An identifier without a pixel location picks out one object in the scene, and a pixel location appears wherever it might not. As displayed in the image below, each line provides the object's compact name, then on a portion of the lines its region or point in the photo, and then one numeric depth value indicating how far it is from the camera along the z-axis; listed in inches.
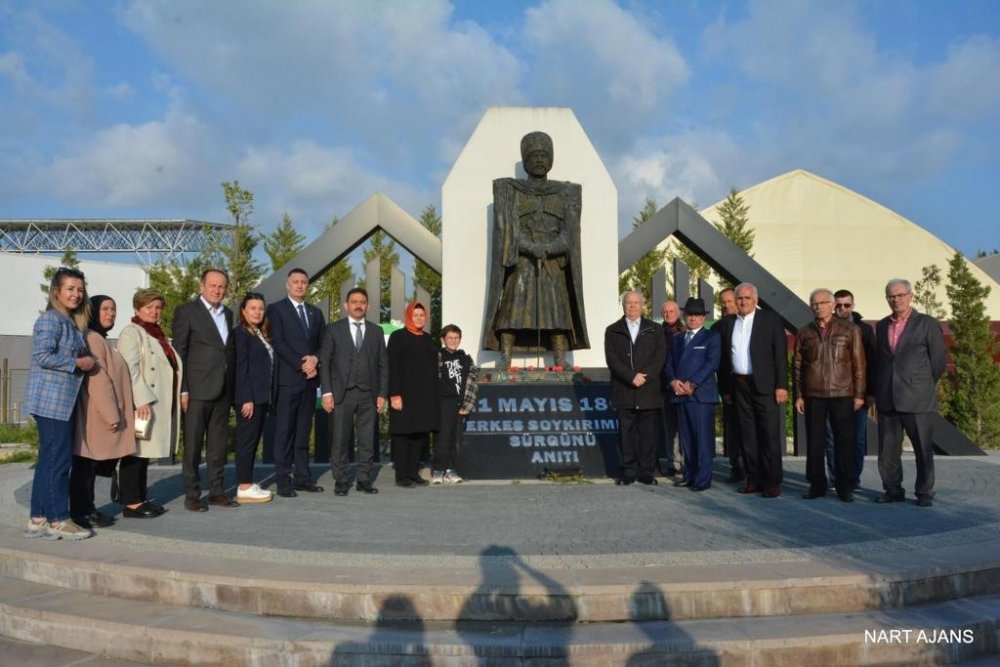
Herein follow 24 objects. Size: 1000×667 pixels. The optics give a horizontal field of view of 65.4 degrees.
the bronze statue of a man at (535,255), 332.8
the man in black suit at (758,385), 242.1
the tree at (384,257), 916.6
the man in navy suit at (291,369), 253.1
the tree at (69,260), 710.5
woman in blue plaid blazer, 183.5
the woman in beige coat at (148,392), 215.6
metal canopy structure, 1707.7
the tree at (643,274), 772.9
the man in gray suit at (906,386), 227.8
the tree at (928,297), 761.4
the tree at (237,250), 548.4
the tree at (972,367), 491.8
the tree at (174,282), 474.3
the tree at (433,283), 794.2
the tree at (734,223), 829.2
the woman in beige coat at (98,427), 197.3
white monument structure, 399.9
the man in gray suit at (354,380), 256.8
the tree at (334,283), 875.4
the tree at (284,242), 769.6
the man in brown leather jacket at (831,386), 234.1
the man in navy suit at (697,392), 255.1
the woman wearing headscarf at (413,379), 270.2
